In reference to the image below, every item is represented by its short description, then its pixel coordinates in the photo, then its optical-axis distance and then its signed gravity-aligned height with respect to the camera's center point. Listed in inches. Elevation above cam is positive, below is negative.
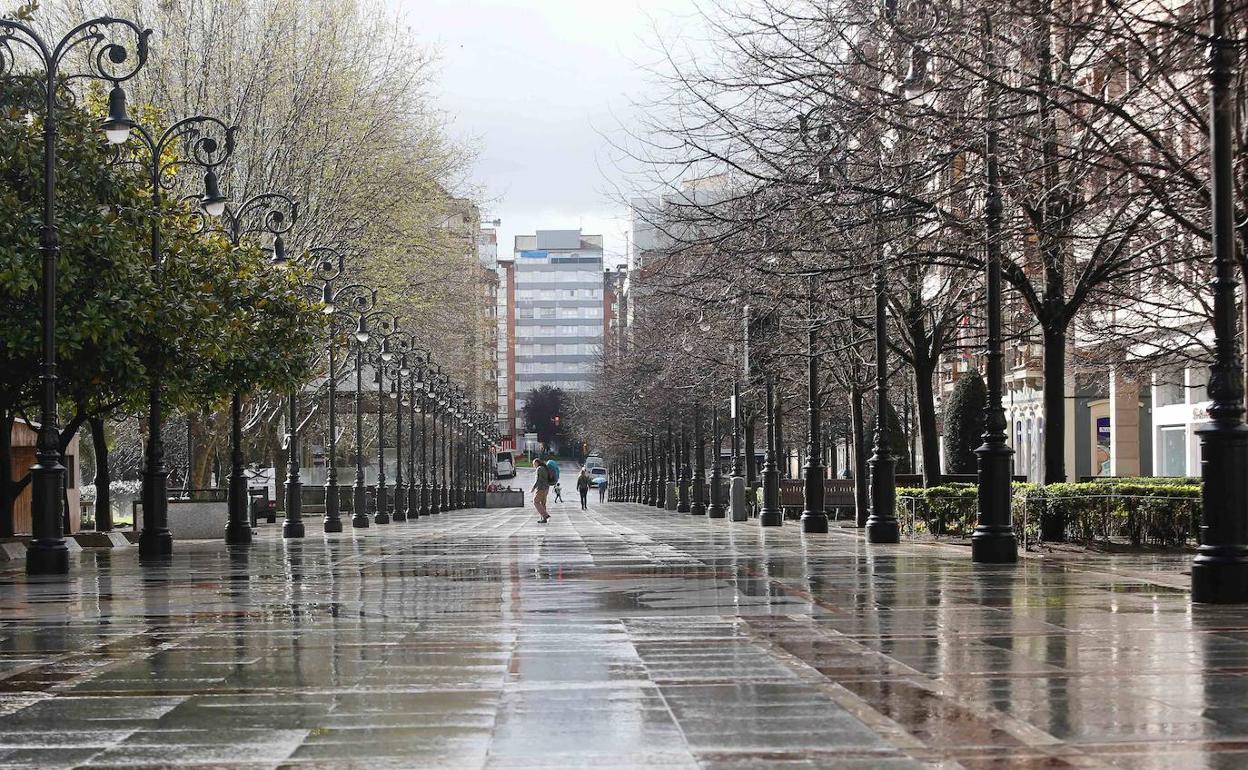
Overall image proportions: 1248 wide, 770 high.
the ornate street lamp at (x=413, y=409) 2583.7 +73.7
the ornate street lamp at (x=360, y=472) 1982.7 -16.4
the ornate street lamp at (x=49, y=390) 851.4 +35.6
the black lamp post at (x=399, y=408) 2304.4 +72.7
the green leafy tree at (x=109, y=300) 1029.8 +101.6
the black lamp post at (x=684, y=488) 2807.6 -54.5
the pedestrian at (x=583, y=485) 3628.9 -62.7
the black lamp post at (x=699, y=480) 2524.6 -36.6
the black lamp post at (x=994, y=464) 821.9 -5.4
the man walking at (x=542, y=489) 1994.2 -39.2
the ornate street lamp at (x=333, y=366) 1713.8 +96.1
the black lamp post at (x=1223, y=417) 550.3 +10.9
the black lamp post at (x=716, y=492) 2245.3 -48.3
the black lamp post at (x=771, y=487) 1699.1 -32.6
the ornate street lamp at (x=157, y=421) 1069.8 +25.2
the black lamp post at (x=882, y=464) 1121.4 -7.2
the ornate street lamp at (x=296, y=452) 1538.9 +6.9
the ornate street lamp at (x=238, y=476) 1299.2 -13.3
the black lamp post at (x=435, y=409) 2874.8 +80.9
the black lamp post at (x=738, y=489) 1913.1 -38.5
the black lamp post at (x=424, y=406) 2650.1 +89.1
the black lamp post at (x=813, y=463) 1382.9 -7.3
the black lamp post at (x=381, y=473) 2190.0 -20.4
